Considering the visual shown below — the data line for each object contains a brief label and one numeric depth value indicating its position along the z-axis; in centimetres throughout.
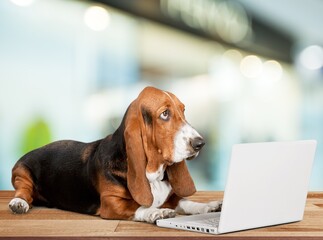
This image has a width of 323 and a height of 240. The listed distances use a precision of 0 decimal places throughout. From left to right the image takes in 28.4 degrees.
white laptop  253
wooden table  259
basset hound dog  292
